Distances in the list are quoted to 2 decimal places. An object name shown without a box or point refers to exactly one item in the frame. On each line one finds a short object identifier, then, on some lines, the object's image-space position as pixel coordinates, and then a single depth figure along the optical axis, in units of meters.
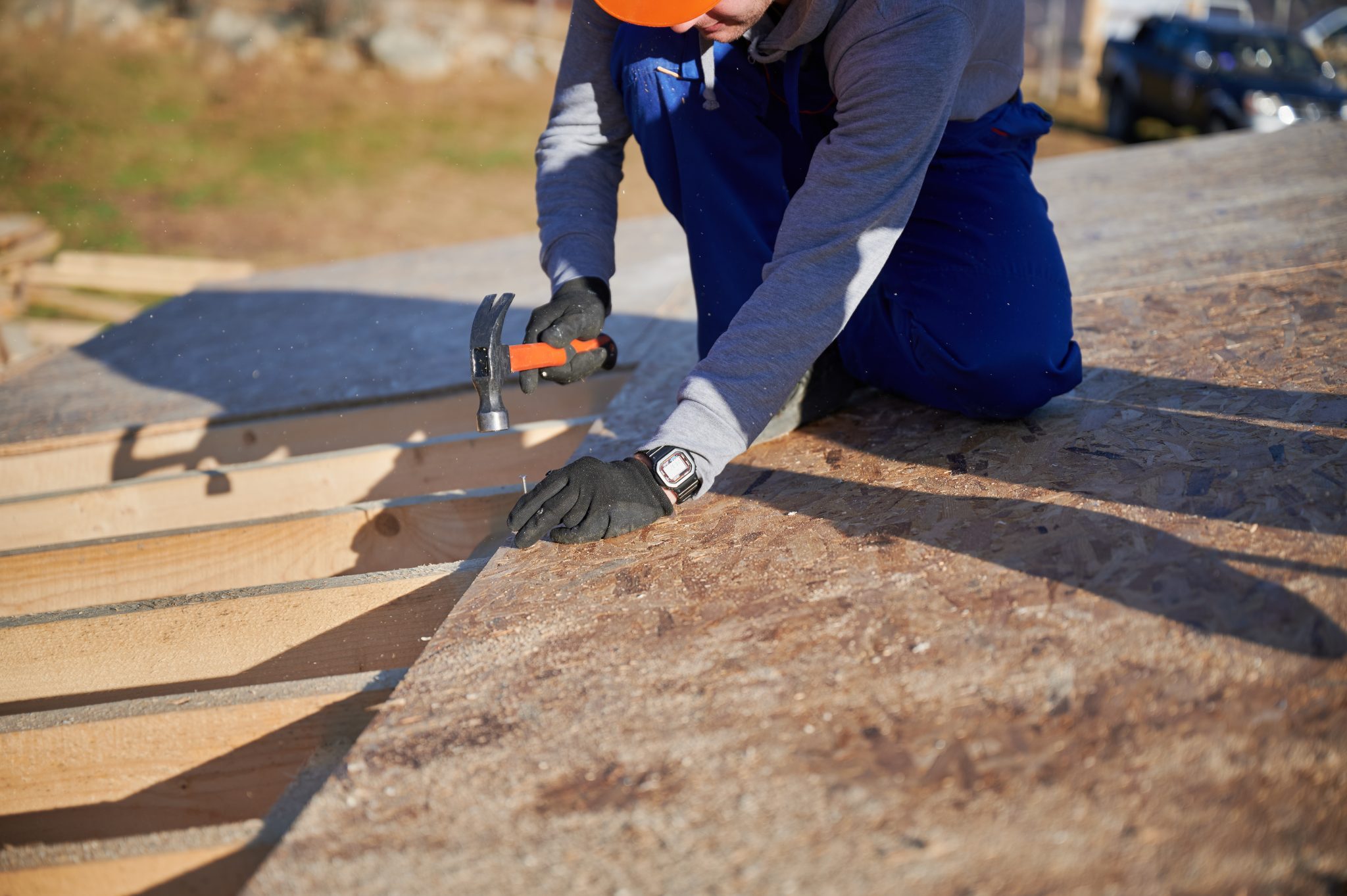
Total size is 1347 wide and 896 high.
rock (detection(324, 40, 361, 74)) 13.52
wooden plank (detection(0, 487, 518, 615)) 2.22
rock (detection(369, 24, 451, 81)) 13.62
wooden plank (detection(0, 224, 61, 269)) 5.51
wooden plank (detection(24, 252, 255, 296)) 5.98
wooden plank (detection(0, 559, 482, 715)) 1.84
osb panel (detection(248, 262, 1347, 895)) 1.05
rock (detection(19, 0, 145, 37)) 13.65
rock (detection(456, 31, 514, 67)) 14.17
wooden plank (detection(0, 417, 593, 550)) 2.64
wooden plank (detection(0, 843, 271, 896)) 1.31
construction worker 1.75
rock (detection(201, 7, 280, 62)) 13.43
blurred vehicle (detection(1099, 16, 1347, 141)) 8.70
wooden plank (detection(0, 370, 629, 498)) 3.07
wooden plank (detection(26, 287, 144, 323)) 7.19
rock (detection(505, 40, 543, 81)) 14.26
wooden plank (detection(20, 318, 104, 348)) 5.95
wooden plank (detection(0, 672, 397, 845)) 1.57
